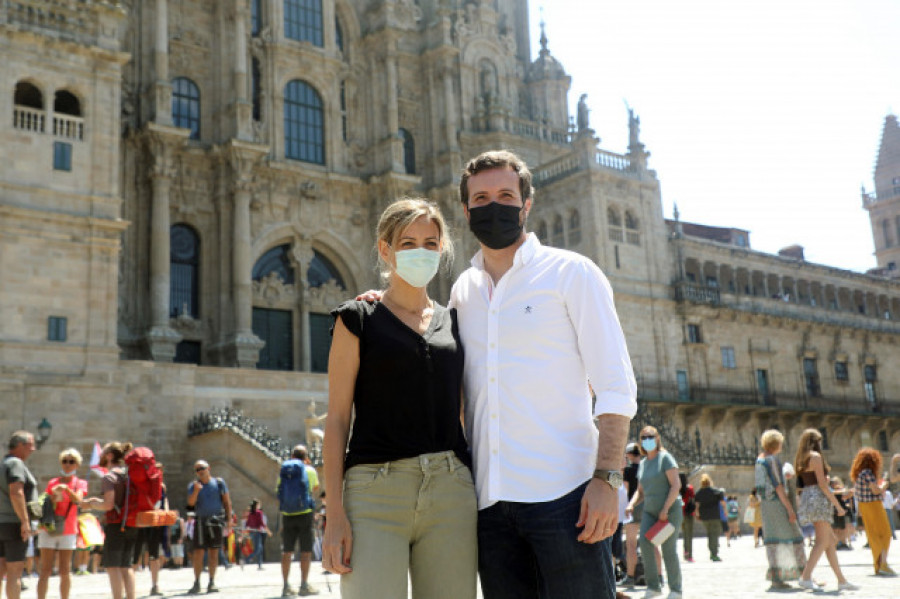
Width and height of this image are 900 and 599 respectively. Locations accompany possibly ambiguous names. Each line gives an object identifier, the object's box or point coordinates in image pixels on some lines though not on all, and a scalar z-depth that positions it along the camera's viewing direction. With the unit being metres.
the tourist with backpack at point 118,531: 10.24
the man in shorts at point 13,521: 9.69
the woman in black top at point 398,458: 3.89
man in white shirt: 3.86
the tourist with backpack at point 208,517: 13.12
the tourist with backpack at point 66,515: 10.91
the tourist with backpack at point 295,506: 12.59
